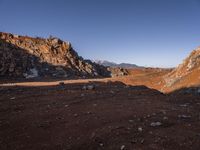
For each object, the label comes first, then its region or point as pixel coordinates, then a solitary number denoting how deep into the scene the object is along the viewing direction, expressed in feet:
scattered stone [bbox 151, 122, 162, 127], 17.68
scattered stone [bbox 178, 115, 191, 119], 20.54
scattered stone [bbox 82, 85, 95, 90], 39.22
